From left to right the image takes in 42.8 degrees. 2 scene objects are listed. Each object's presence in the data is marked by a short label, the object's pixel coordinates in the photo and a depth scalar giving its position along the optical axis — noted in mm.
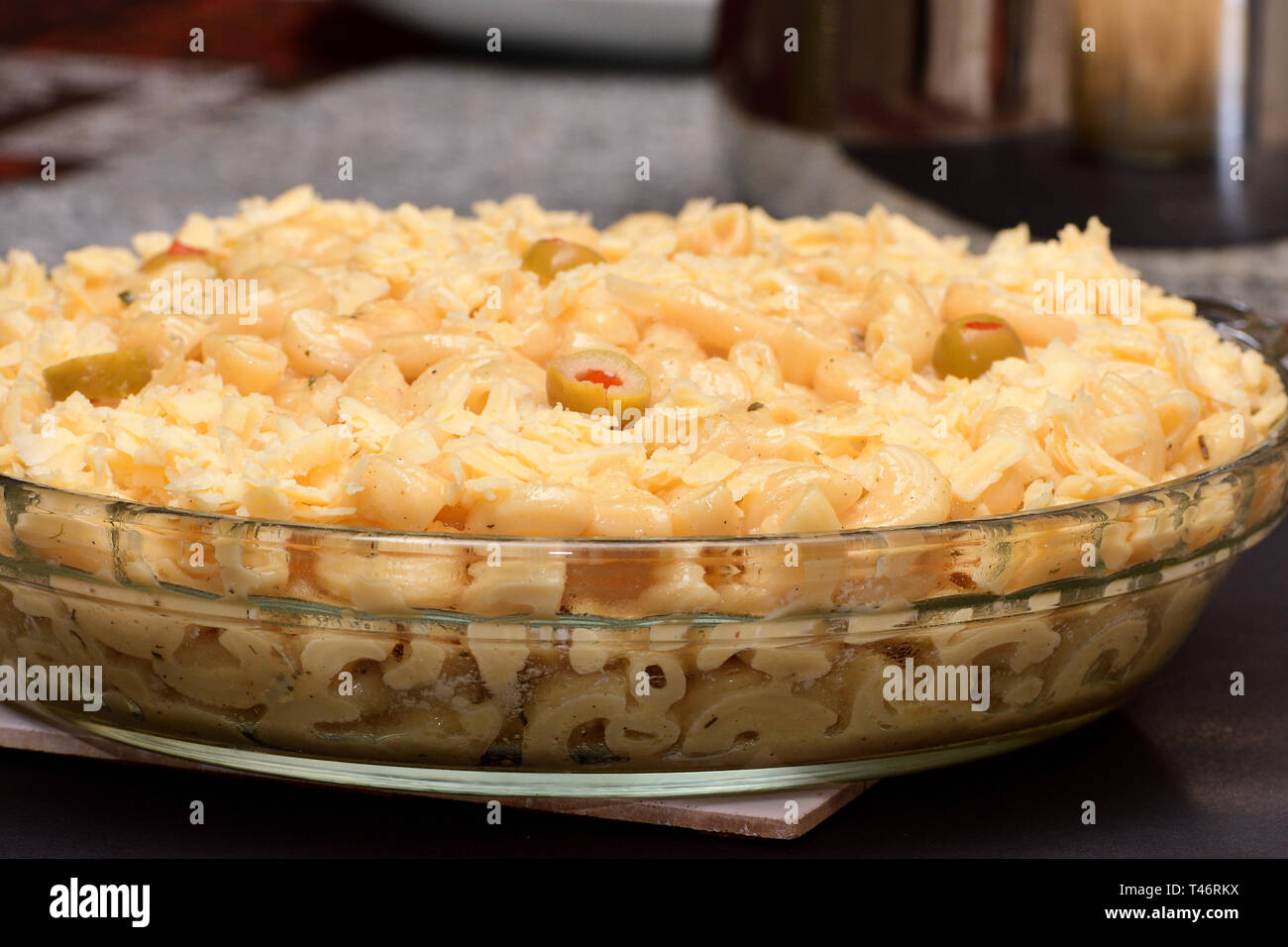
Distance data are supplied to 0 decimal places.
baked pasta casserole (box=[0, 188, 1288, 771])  758
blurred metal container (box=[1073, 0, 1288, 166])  2326
